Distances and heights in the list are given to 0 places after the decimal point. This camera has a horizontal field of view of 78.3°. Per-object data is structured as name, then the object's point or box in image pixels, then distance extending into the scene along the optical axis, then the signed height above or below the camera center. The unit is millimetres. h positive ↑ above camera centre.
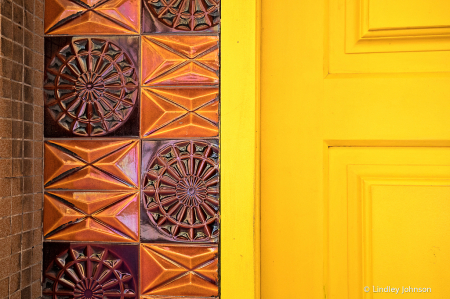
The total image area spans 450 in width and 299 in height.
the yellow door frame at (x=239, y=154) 832 -4
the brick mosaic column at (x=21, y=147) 769 +13
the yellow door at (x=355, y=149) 859 +13
